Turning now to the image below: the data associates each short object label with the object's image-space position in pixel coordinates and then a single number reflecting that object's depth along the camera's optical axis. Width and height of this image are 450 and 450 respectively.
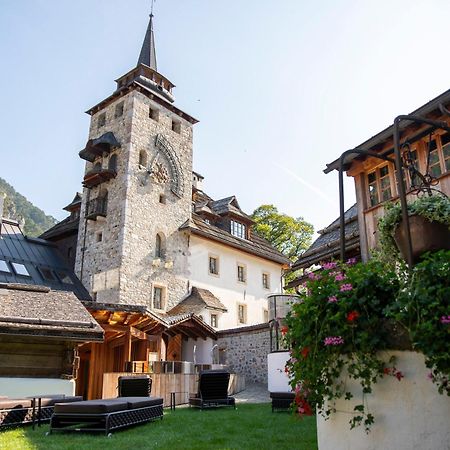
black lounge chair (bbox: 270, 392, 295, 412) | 10.38
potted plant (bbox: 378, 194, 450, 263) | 3.84
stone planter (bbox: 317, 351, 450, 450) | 3.09
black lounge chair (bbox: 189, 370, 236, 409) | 11.77
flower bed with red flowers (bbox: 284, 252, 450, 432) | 3.01
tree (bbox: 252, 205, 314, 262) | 36.62
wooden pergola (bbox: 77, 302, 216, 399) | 15.33
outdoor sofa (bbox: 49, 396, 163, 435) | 7.31
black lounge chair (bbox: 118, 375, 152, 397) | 10.23
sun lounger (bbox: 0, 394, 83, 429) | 7.92
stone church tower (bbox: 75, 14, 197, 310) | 22.94
